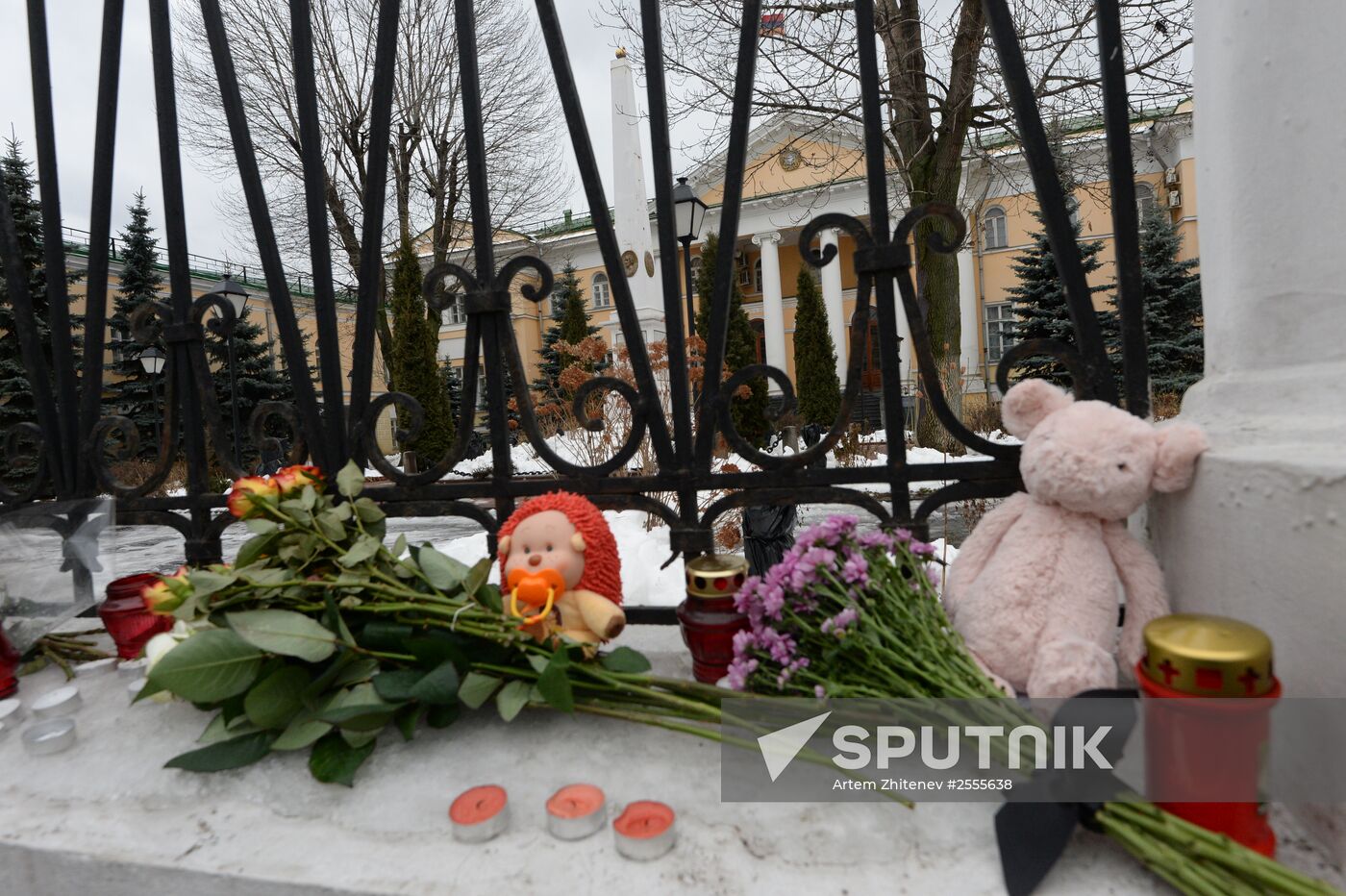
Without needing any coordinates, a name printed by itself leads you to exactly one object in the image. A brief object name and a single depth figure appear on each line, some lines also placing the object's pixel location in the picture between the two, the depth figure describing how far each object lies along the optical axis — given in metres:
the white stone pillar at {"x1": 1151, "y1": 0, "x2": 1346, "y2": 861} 0.73
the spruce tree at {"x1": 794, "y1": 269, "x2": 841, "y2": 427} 17.30
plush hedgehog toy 1.02
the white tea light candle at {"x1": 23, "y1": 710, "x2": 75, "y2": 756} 1.04
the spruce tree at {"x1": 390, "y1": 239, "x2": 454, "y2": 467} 14.15
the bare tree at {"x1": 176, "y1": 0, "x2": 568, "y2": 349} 13.24
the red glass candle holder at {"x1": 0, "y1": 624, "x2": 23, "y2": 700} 1.25
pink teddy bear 0.92
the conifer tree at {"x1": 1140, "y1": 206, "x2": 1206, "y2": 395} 12.90
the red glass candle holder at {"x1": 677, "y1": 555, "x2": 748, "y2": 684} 1.03
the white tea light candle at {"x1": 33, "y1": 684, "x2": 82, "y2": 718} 1.15
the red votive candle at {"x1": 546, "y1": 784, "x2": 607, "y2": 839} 0.79
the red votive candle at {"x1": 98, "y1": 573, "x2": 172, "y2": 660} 1.37
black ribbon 0.67
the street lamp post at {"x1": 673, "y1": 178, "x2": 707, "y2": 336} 7.19
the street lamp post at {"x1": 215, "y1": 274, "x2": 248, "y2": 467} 11.09
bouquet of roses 0.92
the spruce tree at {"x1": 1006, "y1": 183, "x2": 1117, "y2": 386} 13.03
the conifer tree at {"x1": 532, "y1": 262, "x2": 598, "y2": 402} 18.25
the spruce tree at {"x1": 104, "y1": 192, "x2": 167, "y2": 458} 15.27
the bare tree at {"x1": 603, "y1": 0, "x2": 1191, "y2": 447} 7.85
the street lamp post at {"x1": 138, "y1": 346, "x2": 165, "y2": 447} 12.84
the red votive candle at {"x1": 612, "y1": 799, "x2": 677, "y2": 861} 0.75
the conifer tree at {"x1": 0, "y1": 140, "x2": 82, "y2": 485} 12.43
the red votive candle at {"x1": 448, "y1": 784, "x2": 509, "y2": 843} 0.79
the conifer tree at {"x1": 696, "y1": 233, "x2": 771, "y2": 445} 13.91
